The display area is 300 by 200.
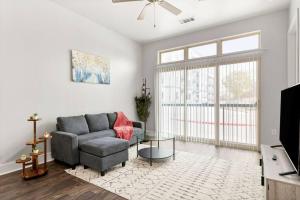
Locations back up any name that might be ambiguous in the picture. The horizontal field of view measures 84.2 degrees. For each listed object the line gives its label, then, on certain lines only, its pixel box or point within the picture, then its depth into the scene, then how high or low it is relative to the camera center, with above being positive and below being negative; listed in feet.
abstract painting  12.38 +2.53
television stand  4.42 -2.28
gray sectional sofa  9.36 -2.38
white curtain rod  12.55 +3.50
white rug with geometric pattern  6.92 -3.93
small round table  10.15 -3.46
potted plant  17.72 -0.58
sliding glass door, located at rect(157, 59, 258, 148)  12.92 -0.28
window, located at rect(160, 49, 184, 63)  16.59 +4.53
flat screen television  4.79 -0.77
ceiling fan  8.56 +5.03
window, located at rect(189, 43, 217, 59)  14.75 +4.51
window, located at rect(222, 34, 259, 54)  13.01 +4.55
